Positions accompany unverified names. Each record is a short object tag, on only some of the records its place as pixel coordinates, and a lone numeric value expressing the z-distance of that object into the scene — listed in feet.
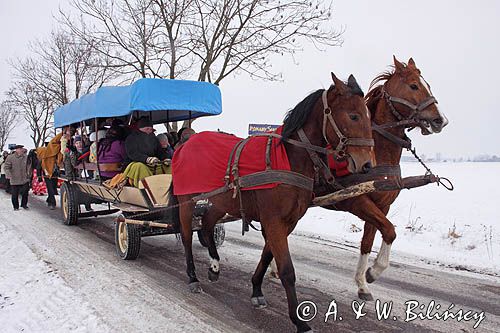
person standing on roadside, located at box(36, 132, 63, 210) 37.19
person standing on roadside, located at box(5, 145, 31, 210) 41.39
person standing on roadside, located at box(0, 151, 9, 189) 65.72
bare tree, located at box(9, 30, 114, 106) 67.00
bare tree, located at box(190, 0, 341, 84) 45.42
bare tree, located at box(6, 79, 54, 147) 93.54
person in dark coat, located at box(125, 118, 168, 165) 22.22
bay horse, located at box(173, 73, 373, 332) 11.22
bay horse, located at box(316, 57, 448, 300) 14.79
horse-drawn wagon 20.17
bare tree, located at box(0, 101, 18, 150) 143.33
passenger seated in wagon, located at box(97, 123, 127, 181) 25.02
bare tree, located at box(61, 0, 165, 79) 47.09
